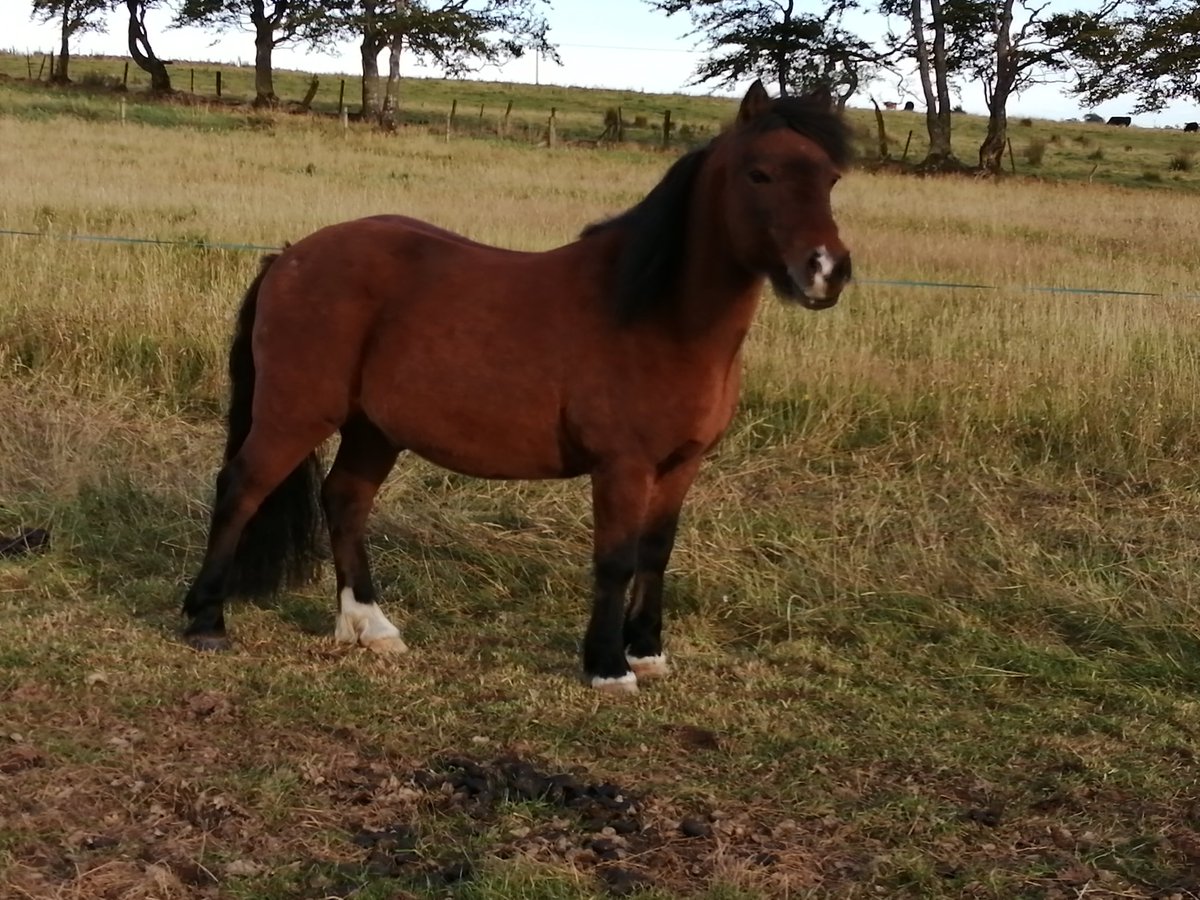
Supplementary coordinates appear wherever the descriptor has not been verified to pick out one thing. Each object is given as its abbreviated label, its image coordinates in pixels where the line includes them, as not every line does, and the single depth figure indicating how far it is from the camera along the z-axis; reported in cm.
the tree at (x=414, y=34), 3688
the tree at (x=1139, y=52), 3059
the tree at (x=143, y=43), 4325
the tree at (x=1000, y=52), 3406
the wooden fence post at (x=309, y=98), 3868
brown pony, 379
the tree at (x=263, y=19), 4091
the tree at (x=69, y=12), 4600
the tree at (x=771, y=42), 3588
